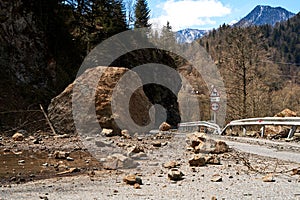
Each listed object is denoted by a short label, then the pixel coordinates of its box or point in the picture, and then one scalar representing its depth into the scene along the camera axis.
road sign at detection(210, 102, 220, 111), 20.73
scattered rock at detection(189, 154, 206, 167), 7.51
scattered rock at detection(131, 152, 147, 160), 8.60
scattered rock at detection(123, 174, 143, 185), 5.81
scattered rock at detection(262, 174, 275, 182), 6.02
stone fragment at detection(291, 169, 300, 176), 6.58
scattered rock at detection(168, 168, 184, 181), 6.15
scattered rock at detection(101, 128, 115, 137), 14.05
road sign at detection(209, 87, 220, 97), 20.81
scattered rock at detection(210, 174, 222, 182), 6.02
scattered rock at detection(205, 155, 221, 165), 7.74
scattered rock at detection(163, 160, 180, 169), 7.48
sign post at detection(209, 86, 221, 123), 20.72
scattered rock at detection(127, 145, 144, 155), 8.88
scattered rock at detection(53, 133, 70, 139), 13.59
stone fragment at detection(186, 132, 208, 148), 9.88
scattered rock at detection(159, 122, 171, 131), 19.61
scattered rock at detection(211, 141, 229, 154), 9.33
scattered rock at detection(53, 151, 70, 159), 8.72
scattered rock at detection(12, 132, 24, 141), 12.90
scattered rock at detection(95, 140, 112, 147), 10.73
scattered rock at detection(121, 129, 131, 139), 13.32
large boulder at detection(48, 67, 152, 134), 15.28
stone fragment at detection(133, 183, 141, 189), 5.55
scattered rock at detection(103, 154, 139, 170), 7.34
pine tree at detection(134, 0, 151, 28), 57.06
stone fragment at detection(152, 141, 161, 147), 11.20
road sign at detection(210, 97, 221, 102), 20.70
